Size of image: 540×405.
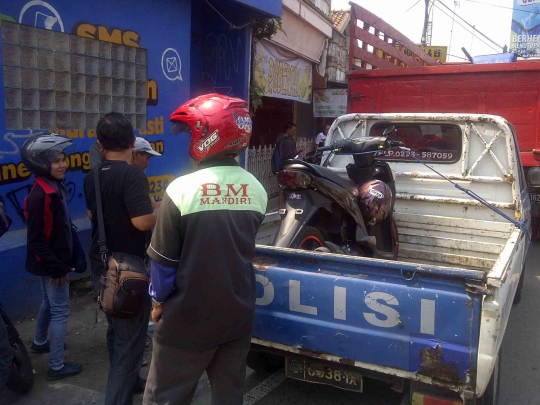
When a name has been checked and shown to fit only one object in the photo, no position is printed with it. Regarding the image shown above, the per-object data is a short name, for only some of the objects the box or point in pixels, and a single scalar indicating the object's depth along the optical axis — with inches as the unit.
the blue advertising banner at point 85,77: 182.1
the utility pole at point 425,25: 807.7
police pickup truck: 94.7
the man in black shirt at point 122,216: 109.7
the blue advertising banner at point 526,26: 827.4
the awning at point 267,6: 290.4
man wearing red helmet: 83.8
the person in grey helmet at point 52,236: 127.3
